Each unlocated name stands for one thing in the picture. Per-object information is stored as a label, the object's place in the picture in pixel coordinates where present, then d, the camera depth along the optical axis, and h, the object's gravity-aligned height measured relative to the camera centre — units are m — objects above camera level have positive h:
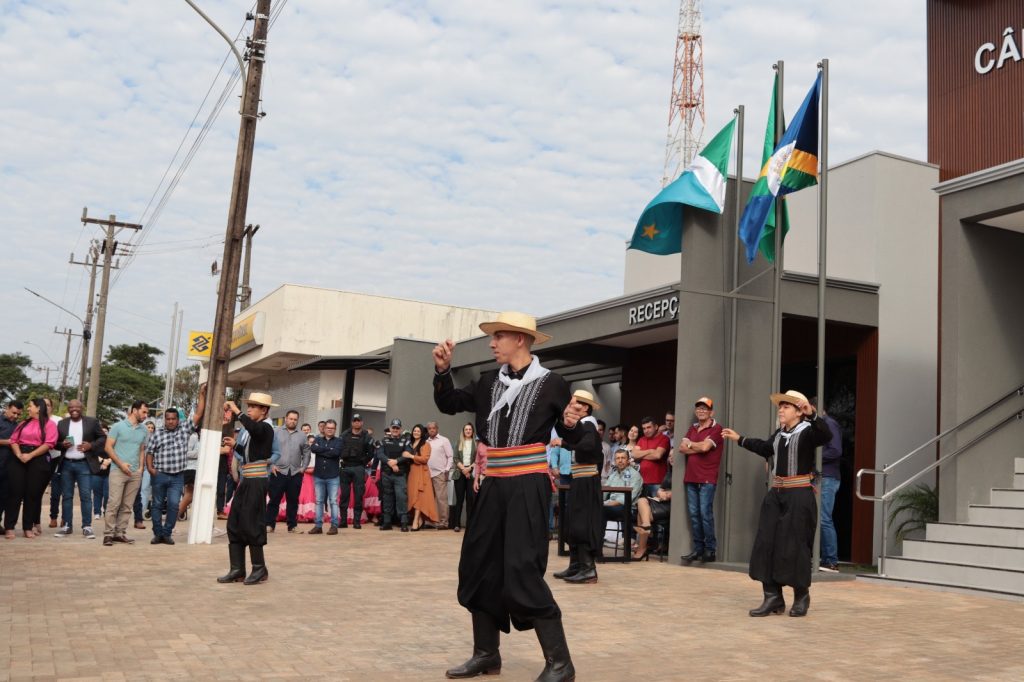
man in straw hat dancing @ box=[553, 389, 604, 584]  10.79 -0.44
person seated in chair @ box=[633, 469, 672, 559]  13.51 -0.53
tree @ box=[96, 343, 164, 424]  73.25 +4.74
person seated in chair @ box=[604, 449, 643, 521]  13.84 -0.14
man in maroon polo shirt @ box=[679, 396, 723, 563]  12.60 +0.07
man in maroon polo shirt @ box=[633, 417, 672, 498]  13.99 +0.21
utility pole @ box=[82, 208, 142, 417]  38.28 +5.78
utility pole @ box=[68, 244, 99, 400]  48.03 +5.82
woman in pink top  13.94 -0.31
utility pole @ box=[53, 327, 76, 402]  76.12 +5.11
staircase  10.30 -0.69
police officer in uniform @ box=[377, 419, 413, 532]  18.17 -0.42
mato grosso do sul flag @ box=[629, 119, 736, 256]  13.16 +3.51
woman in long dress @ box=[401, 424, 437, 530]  18.34 -0.42
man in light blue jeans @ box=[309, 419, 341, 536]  16.72 -0.21
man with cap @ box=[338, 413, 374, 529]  17.75 -0.12
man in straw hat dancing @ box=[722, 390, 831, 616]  8.59 -0.28
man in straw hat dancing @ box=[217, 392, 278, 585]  9.77 -0.45
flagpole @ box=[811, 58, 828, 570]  11.48 +2.80
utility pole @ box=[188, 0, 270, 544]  13.93 +2.21
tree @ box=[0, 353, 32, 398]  82.44 +5.30
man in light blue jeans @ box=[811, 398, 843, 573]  12.23 -0.10
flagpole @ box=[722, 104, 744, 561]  12.84 +1.49
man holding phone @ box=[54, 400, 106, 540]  14.09 -0.19
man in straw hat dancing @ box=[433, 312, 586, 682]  5.50 -0.17
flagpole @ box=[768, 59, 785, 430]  12.09 +2.03
